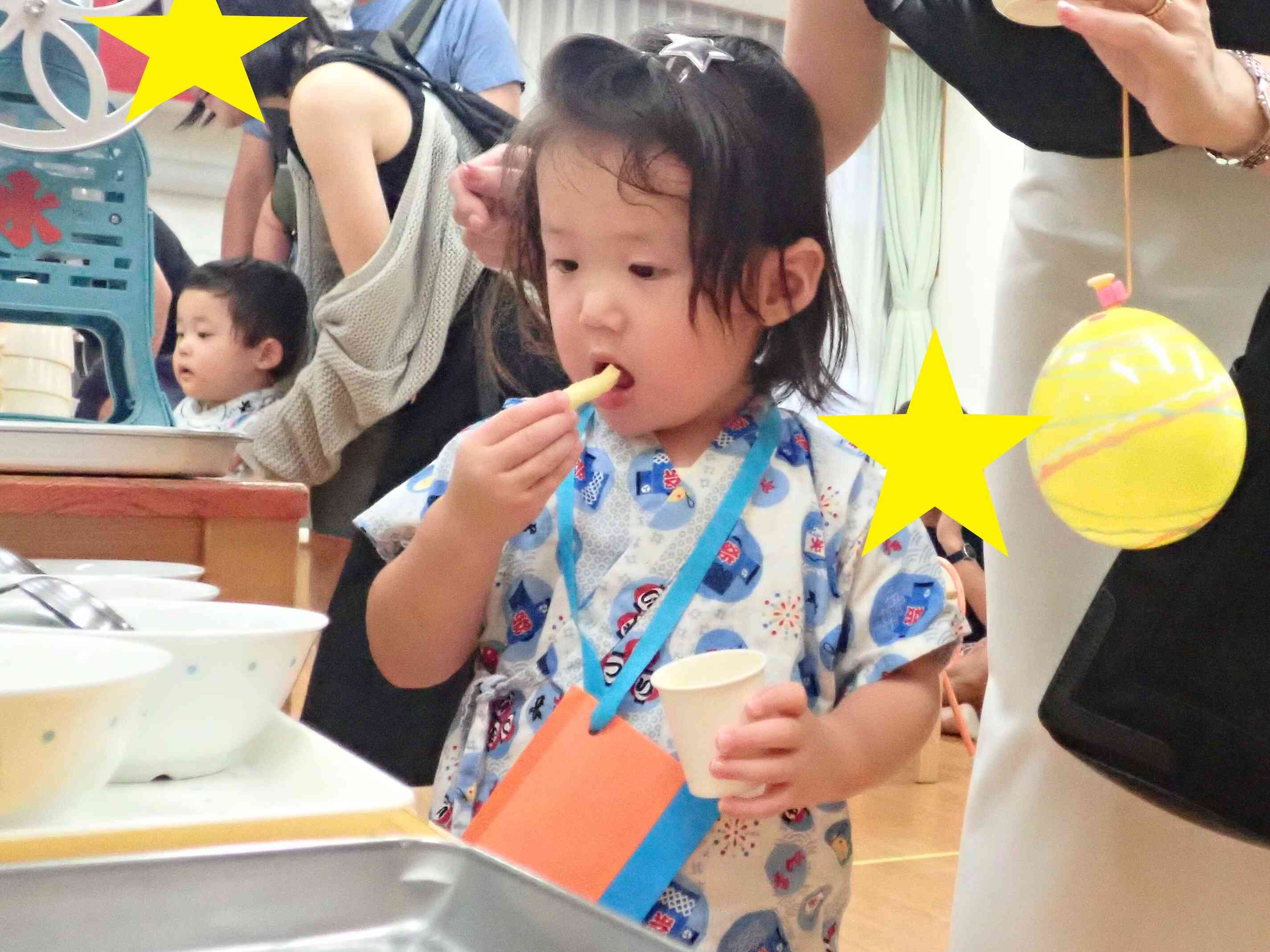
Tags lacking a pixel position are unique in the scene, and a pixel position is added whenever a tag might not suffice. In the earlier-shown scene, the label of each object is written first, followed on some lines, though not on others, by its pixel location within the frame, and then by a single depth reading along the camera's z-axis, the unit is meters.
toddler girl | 0.90
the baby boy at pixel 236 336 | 2.03
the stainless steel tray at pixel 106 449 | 0.99
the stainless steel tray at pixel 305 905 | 0.31
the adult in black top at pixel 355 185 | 1.35
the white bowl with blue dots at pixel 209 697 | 0.45
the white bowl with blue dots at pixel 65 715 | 0.36
